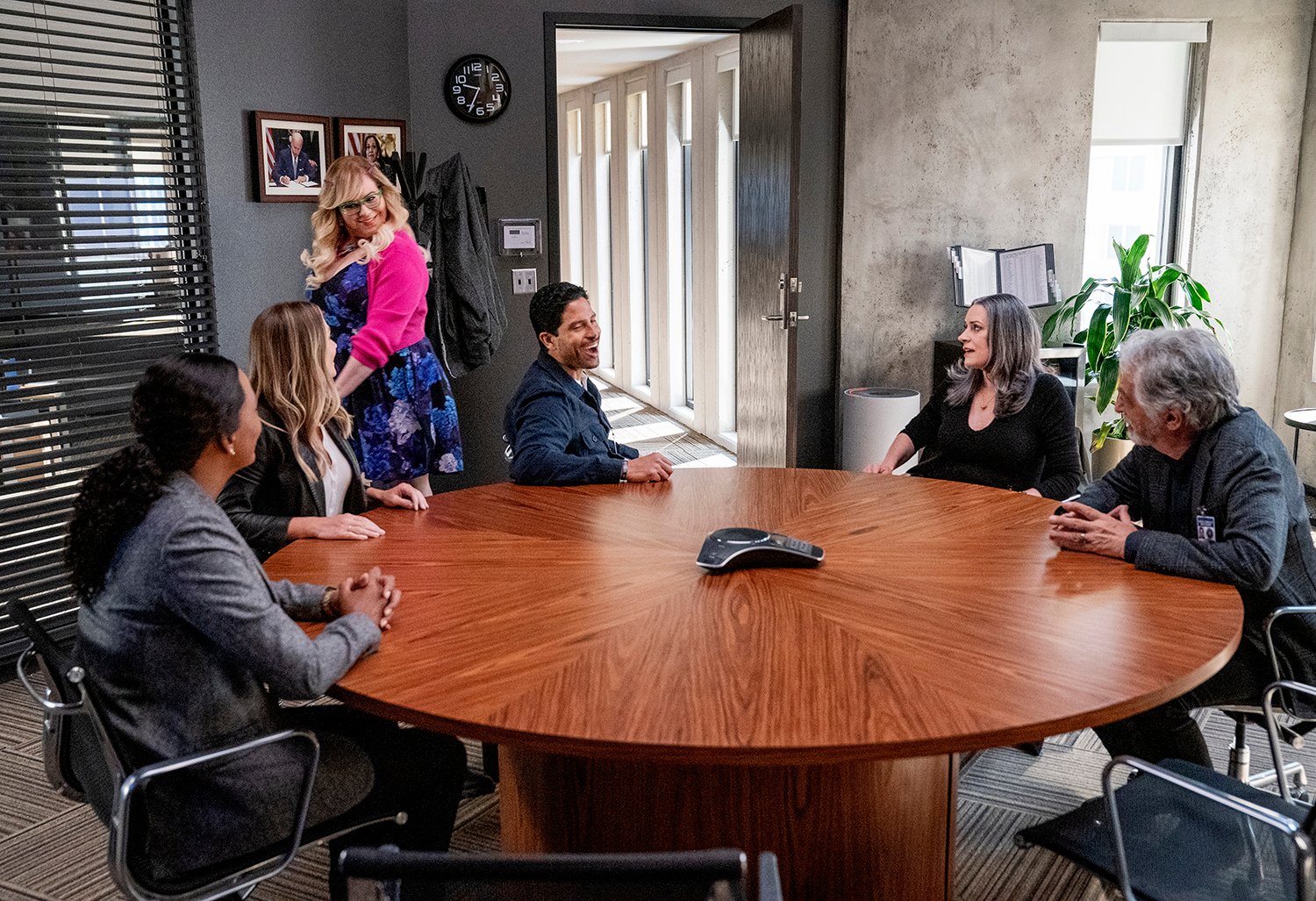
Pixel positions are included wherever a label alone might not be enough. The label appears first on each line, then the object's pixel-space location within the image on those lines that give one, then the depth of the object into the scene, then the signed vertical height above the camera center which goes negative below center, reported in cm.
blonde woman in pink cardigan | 389 -22
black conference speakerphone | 248 -64
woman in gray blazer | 188 -61
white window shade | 648 +85
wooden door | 549 +4
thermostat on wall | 571 +4
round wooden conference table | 176 -69
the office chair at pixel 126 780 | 183 -89
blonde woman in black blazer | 279 -48
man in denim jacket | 331 -48
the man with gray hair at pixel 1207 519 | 245 -58
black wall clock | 551 +73
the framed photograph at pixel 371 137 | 514 +47
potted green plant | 590 -33
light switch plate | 582 -18
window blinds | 395 +0
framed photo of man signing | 478 +36
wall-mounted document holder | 620 -14
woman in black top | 367 -53
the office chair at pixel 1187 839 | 182 -98
